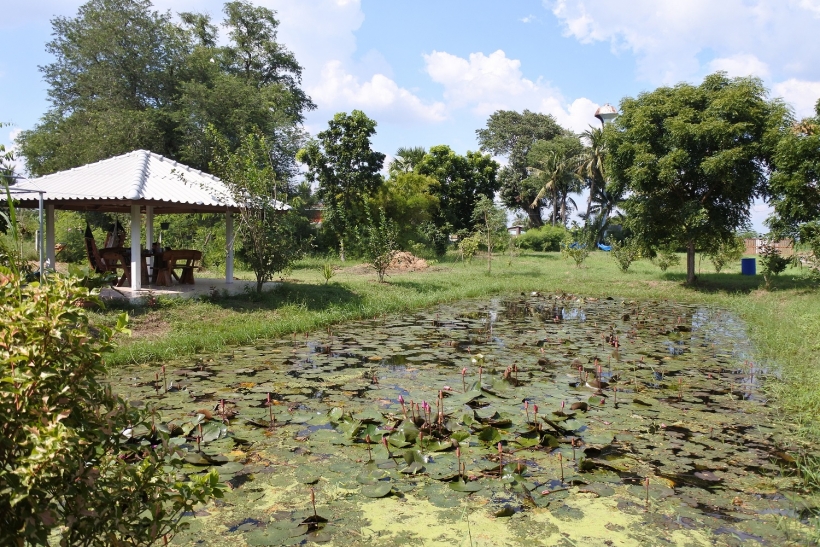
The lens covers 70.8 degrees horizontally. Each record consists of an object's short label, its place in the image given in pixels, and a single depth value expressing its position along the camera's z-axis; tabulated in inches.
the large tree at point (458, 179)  1215.6
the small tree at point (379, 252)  606.9
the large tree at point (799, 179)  529.7
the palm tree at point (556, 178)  1443.2
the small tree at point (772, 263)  605.6
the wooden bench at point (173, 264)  450.9
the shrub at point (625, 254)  781.9
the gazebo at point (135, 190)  386.9
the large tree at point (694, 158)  585.3
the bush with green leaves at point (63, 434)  65.6
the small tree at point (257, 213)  433.1
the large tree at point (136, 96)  857.5
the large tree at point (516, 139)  1662.2
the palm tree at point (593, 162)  1400.1
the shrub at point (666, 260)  751.4
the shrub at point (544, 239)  1346.0
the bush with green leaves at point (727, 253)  743.1
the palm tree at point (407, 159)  1234.6
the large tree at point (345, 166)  902.4
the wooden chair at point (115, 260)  438.0
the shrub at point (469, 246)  831.1
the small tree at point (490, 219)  889.6
